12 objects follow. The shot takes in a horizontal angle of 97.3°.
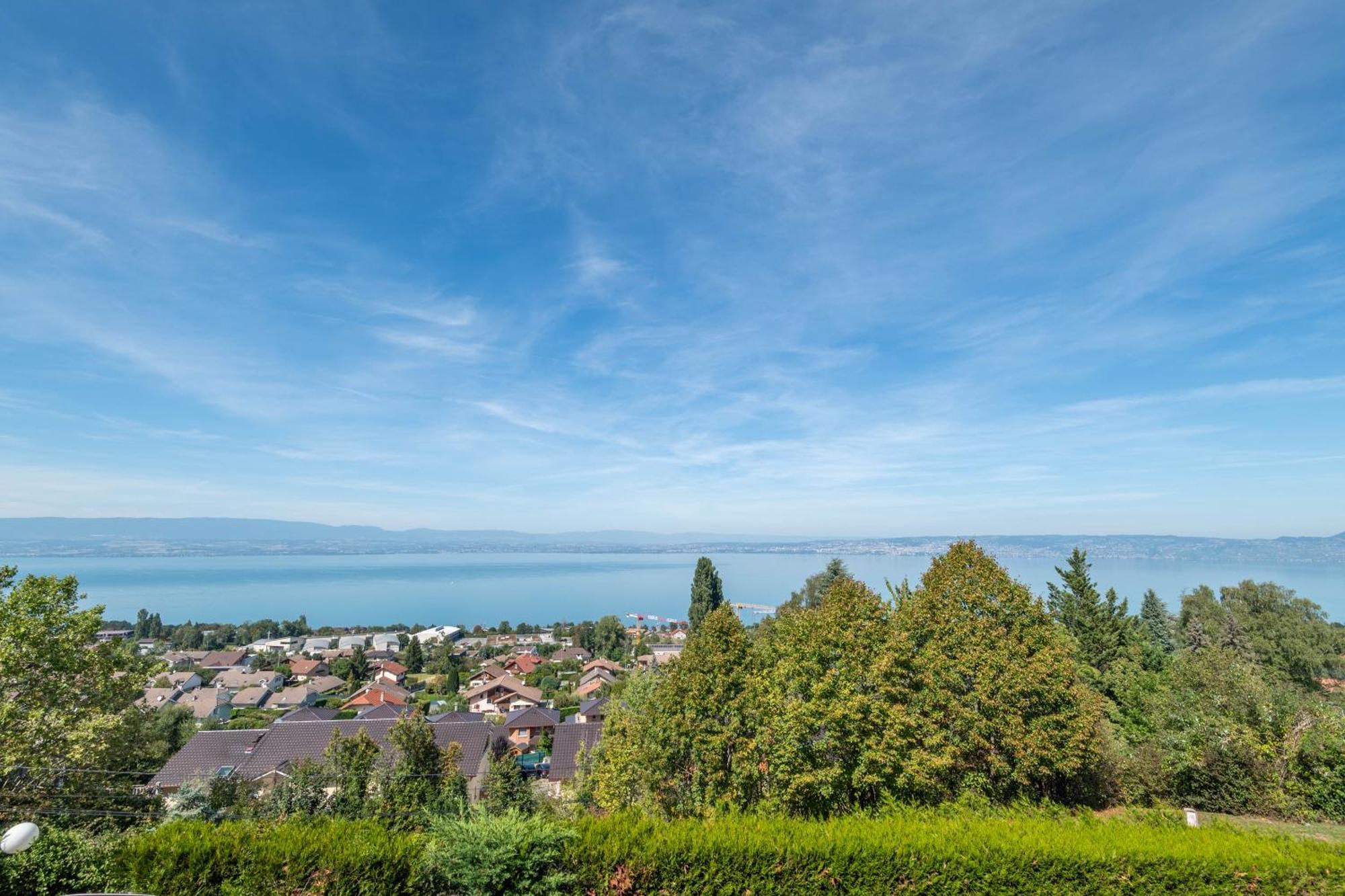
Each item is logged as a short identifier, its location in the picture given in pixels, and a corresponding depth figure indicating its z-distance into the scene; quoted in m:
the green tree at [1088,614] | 23.03
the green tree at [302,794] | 15.29
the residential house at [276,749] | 22.31
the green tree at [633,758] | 11.19
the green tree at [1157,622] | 35.53
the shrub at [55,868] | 6.35
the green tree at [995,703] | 10.27
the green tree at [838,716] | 9.99
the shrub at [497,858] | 6.30
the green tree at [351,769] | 15.31
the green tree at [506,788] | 15.49
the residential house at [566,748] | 25.02
